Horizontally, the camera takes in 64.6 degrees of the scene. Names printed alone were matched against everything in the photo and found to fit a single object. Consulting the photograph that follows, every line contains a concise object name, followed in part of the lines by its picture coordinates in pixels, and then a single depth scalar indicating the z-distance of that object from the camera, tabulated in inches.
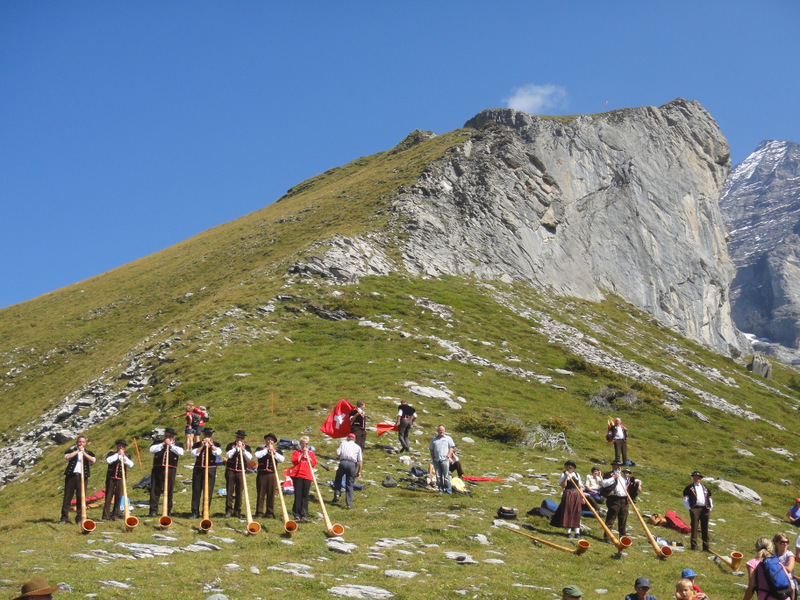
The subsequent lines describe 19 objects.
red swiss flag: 1019.3
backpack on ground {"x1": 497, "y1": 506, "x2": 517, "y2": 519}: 740.0
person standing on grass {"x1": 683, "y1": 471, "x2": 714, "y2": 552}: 737.0
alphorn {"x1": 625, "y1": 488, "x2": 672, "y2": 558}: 648.3
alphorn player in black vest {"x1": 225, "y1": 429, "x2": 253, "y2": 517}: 699.4
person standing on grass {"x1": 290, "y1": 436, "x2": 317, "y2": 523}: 698.8
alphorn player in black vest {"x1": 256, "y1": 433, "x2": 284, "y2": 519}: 703.7
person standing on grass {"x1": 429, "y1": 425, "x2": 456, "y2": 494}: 861.8
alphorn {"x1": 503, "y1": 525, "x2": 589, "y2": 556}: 621.6
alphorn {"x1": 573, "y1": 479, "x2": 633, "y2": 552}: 641.0
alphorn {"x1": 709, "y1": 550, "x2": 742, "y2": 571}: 658.8
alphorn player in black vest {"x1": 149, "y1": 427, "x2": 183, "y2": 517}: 694.5
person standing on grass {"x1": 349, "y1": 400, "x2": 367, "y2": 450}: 981.8
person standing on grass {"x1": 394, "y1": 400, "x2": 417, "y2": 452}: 1077.8
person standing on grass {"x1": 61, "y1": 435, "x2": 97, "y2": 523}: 677.3
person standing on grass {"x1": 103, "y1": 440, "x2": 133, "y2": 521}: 681.6
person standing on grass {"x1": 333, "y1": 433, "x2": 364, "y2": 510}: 757.9
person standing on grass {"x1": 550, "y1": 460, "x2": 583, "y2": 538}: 700.7
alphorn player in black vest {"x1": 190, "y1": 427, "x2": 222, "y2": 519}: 690.2
